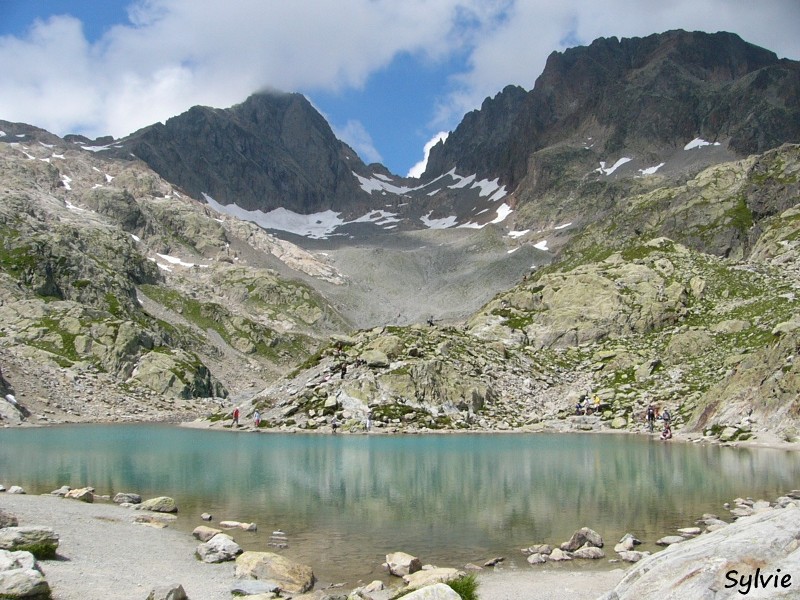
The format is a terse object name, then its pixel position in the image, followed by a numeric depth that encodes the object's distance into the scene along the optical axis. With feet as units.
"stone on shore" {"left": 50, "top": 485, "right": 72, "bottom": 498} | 91.56
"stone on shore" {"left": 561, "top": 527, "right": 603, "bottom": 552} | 63.46
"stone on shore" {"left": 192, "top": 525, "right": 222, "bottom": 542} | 68.13
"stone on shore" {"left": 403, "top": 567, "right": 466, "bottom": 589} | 49.71
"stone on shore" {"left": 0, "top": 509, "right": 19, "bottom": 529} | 56.73
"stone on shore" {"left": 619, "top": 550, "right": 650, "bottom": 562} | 59.77
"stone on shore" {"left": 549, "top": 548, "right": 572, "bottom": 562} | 60.90
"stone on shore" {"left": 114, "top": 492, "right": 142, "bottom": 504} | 88.63
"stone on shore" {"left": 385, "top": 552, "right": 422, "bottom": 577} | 56.10
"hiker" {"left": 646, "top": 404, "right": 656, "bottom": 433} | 190.19
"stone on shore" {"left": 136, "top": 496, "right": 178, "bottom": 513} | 83.56
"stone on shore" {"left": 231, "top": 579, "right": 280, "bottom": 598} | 48.91
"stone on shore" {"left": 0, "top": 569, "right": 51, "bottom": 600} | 38.70
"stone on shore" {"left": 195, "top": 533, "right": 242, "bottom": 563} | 59.47
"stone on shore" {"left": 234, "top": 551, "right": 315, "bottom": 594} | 51.93
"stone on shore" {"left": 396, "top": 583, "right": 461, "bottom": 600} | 39.14
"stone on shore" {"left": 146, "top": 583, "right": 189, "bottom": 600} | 43.11
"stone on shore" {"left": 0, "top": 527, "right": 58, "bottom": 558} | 50.26
